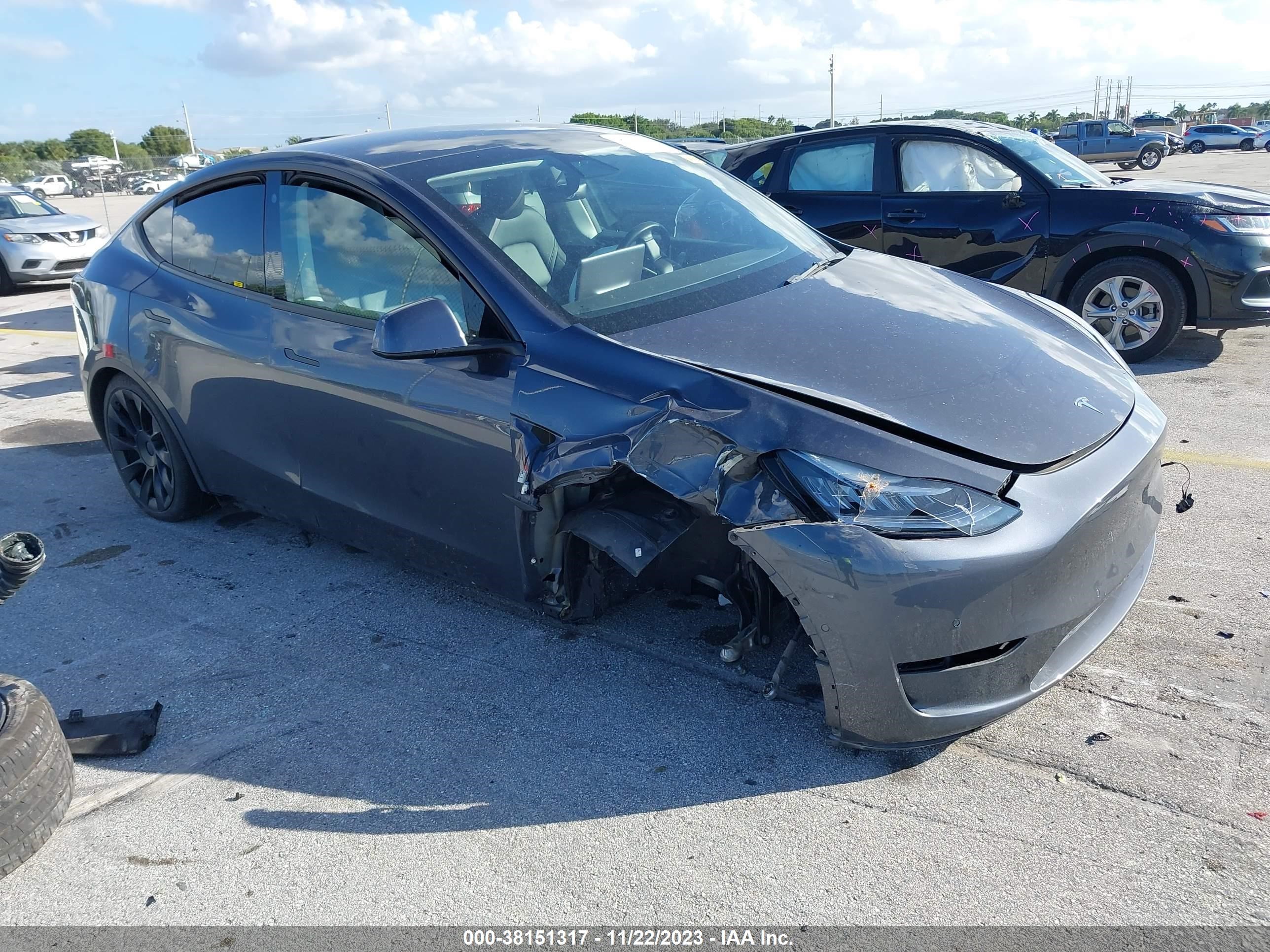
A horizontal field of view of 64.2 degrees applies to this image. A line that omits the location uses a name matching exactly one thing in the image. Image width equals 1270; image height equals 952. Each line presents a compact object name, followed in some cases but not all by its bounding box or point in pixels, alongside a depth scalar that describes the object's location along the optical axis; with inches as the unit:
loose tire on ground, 101.0
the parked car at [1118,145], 1540.4
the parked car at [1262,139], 1995.6
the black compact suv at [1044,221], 261.3
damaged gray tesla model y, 100.0
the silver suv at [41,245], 522.3
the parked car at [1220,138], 2034.9
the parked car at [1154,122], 2194.9
